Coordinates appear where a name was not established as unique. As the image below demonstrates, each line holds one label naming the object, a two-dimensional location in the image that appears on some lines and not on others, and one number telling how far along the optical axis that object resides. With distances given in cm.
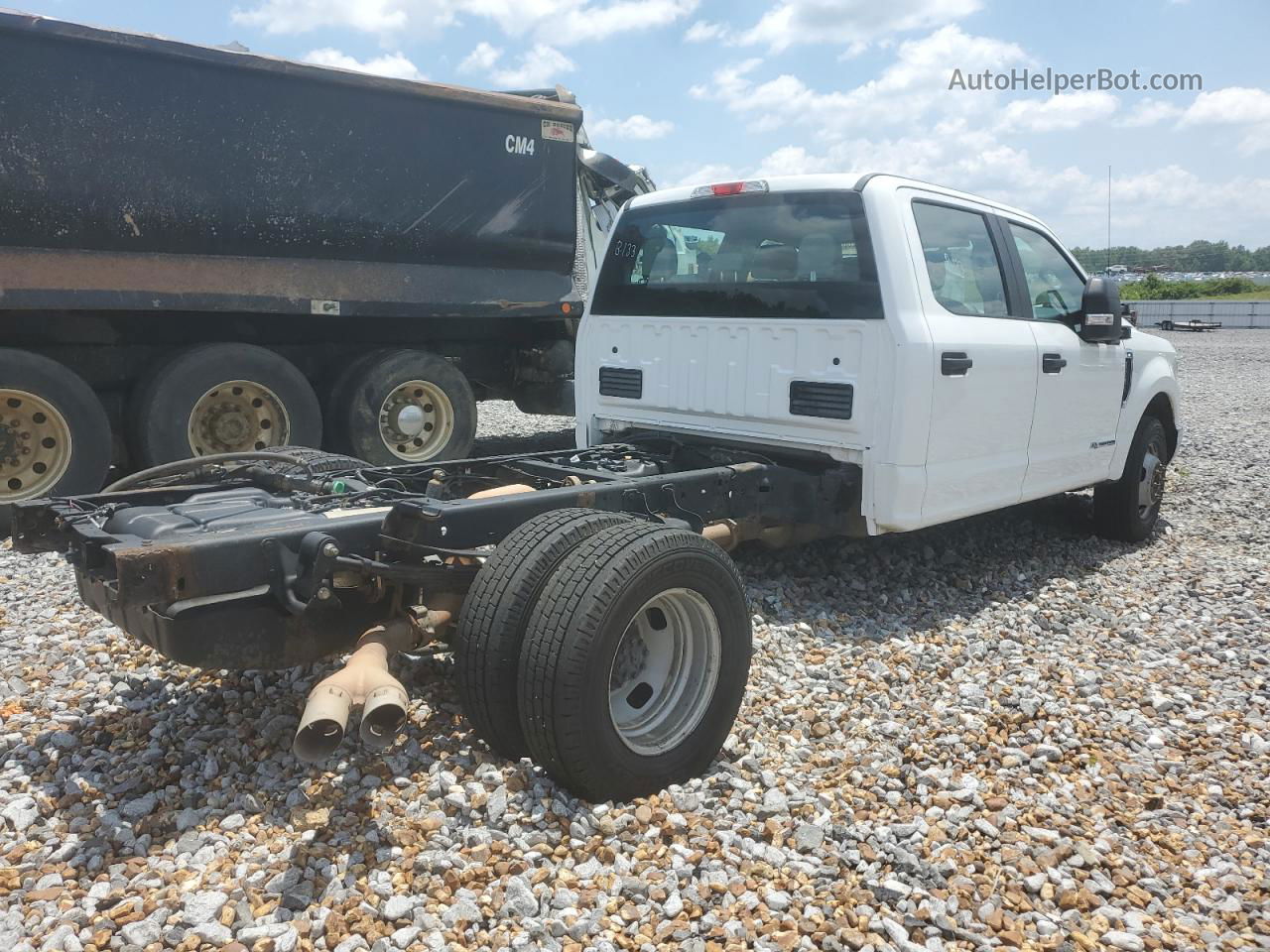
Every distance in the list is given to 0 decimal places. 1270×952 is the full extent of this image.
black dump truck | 594
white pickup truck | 287
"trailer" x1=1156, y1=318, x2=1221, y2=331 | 3472
